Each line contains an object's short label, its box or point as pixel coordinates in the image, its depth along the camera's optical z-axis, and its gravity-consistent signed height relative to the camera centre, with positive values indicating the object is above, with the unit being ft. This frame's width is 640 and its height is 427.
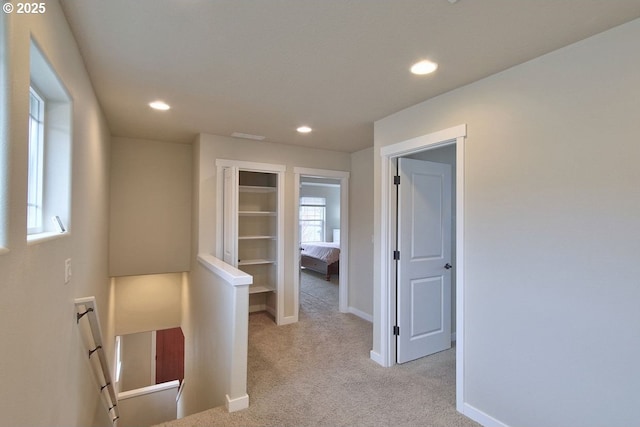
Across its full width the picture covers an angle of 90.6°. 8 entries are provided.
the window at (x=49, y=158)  5.20 +1.06
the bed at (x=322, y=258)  24.31 -3.09
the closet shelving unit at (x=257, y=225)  12.77 -0.32
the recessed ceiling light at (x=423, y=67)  6.83 +3.38
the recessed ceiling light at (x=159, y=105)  9.51 +3.46
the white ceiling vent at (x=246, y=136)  12.89 +3.44
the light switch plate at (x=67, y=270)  5.86 -1.01
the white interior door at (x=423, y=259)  10.29 -1.34
